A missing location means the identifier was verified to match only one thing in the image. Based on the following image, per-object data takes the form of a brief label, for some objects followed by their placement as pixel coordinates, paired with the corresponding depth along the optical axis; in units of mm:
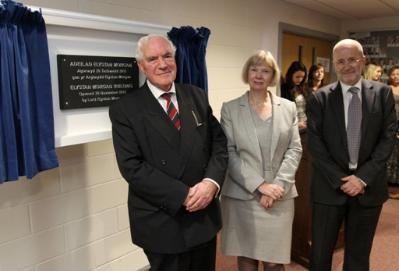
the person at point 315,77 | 4223
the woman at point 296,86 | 3795
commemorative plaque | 1604
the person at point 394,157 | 4168
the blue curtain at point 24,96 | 1379
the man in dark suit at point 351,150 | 1865
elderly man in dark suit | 1457
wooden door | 4281
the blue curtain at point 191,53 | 2039
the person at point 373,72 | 4613
